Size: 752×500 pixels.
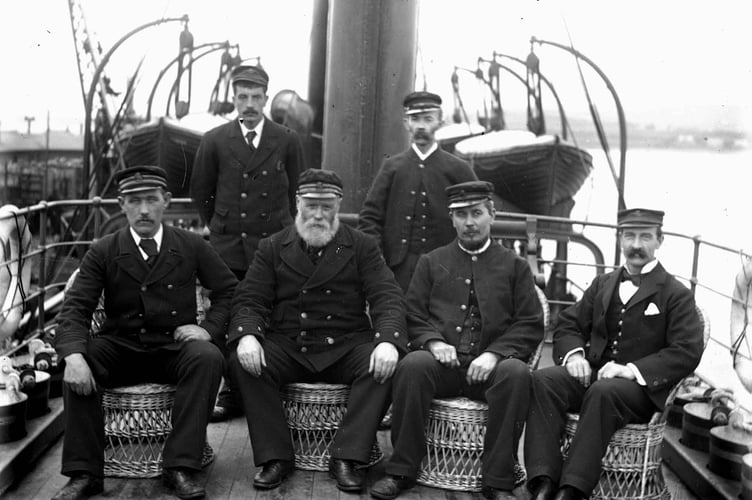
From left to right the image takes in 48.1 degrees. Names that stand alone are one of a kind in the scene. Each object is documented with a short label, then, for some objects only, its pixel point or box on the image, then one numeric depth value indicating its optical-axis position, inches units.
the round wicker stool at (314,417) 142.3
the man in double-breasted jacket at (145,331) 131.4
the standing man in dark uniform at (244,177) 173.5
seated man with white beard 137.5
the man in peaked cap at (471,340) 133.8
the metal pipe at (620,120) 333.7
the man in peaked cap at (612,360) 129.3
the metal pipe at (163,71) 418.6
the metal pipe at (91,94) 328.5
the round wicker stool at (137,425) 136.9
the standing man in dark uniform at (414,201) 168.7
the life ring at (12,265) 177.0
